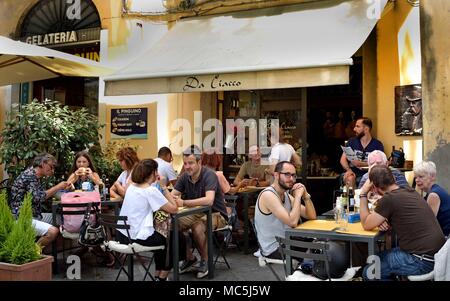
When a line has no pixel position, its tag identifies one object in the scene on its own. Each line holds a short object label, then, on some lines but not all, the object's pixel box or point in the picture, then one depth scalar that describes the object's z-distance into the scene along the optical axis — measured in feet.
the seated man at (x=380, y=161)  17.67
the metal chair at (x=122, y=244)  15.56
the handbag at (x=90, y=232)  18.03
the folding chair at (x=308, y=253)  11.89
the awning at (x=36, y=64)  25.41
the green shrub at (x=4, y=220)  13.26
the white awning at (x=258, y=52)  20.59
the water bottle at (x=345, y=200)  16.21
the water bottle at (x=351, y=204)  17.42
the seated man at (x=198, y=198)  18.68
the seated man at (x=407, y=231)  12.64
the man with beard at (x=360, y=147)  23.12
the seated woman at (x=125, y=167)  21.70
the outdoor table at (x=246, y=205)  22.79
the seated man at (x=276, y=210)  14.46
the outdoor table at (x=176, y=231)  16.46
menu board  31.86
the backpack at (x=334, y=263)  12.73
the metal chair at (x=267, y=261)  14.53
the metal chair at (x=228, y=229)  19.72
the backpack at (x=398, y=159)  23.25
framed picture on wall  24.09
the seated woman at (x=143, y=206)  15.75
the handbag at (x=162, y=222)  16.14
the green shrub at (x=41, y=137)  23.77
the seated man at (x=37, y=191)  18.47
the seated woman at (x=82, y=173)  21.01
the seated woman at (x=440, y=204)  14.48
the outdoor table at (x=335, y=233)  12.76
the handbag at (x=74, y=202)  18.67
